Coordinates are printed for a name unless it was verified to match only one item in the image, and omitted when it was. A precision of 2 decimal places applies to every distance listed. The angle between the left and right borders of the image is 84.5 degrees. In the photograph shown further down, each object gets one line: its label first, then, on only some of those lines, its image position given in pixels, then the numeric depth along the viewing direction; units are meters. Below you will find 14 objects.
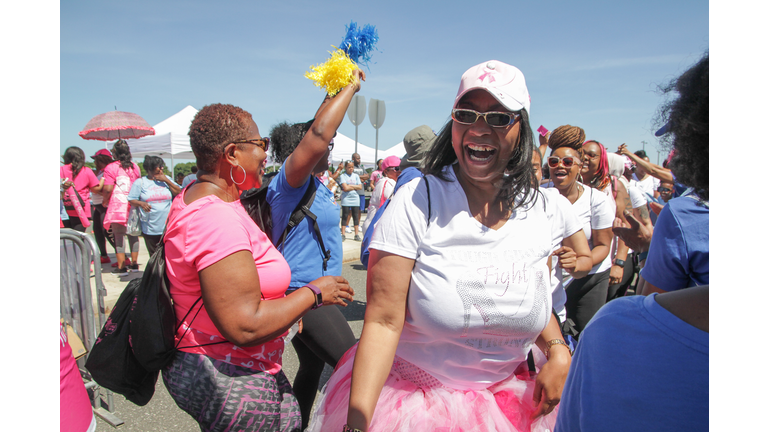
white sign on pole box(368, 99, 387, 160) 10.50
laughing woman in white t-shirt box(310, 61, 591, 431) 1.43
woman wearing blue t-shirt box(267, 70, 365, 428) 2.14
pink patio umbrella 10.12
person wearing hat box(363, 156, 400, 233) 6.39
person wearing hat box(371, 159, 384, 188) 13.72
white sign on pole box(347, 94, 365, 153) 9.83
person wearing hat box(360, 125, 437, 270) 3.54
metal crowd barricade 2.89
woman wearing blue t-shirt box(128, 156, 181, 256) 6.36
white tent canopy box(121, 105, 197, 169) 13.77
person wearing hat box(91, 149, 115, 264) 7.12
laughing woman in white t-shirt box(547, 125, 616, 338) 3.36
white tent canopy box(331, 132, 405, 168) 20.92
